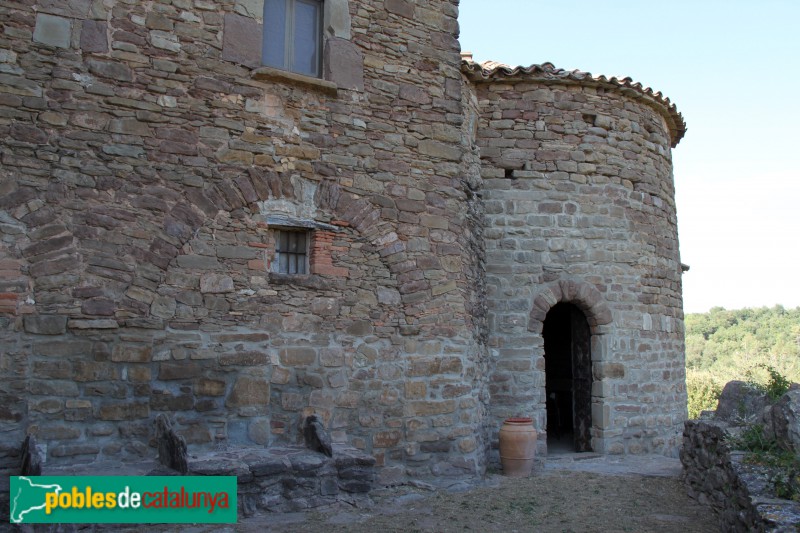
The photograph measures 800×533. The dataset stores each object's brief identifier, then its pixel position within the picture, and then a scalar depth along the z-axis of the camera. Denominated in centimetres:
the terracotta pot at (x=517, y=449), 761
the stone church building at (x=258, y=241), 545
